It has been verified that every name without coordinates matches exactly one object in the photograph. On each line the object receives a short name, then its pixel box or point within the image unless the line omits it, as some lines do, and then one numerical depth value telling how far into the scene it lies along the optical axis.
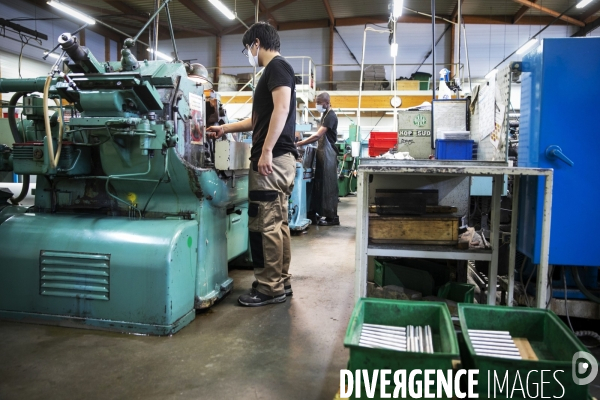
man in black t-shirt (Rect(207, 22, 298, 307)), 2.14
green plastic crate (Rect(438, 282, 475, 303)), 2.04
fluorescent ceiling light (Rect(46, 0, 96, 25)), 7.61
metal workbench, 1.56
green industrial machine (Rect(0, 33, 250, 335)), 1.89
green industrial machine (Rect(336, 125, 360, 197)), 8.12
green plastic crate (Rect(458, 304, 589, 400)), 0.94
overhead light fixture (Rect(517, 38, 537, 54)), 10.19
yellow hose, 1.88
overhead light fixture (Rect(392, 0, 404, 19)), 4.62
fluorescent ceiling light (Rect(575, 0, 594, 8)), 8.78
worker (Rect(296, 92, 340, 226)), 4.61
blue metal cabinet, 1.66
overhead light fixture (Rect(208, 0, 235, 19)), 8.18
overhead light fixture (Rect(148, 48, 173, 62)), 11.63
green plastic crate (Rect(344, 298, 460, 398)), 0.98
